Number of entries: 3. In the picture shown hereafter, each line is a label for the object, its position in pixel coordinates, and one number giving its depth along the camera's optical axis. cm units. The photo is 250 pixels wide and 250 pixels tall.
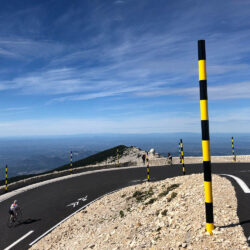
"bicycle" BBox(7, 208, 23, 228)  1096
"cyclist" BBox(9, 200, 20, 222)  1083
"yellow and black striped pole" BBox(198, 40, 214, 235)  458
